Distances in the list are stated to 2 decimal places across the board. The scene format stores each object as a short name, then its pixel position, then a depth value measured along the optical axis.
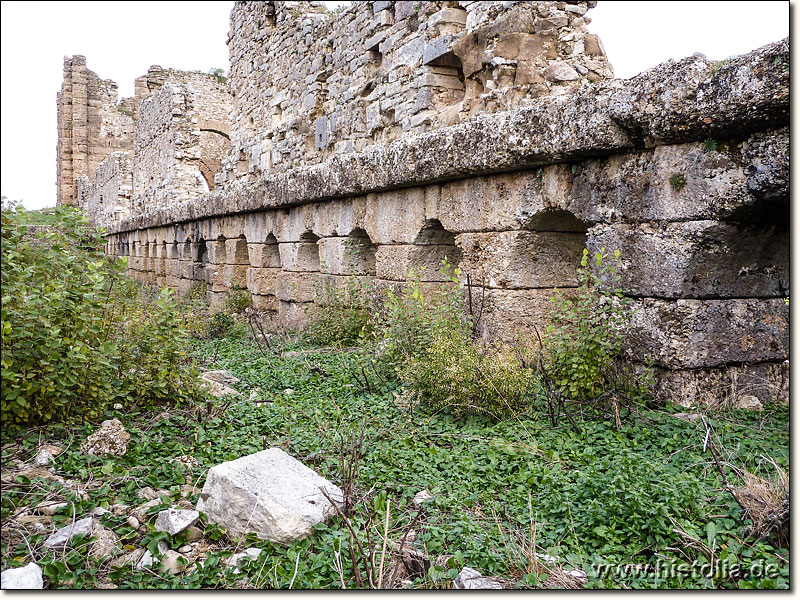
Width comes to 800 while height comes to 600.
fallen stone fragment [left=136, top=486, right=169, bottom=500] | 3.25
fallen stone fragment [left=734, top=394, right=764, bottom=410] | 4.04
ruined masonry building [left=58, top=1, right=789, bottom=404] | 3.86
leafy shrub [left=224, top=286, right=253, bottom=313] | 10.16
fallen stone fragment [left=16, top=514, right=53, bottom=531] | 2.94
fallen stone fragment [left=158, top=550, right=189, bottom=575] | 2.72
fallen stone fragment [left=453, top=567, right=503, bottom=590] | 2.53
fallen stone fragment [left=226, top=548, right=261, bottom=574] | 2.74
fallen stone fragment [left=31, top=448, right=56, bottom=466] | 3.46
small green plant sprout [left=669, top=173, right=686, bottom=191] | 3.96
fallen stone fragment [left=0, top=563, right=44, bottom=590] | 2.47
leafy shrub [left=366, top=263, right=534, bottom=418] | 4.36
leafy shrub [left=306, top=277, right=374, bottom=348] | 6.98
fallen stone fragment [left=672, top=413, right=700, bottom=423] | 3.88
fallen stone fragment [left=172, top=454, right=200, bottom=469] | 3.68
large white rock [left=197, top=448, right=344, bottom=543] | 2.93
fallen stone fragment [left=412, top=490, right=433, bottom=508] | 3.24
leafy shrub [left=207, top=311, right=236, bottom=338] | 8.40
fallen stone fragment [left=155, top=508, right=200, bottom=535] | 2.92
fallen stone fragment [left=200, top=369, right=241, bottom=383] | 5.67
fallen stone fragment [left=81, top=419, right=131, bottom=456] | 3.66
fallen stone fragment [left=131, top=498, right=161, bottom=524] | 3.05
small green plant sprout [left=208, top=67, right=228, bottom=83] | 21.02
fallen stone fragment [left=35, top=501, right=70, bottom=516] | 3.06
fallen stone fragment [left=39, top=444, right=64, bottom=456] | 3.59
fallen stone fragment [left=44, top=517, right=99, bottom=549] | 2.77
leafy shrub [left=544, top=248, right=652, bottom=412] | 4.21
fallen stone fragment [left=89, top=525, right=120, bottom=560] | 2.74
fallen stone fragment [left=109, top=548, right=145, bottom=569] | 2.72
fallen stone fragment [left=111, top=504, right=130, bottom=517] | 3.08
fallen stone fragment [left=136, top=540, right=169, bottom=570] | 2.72
